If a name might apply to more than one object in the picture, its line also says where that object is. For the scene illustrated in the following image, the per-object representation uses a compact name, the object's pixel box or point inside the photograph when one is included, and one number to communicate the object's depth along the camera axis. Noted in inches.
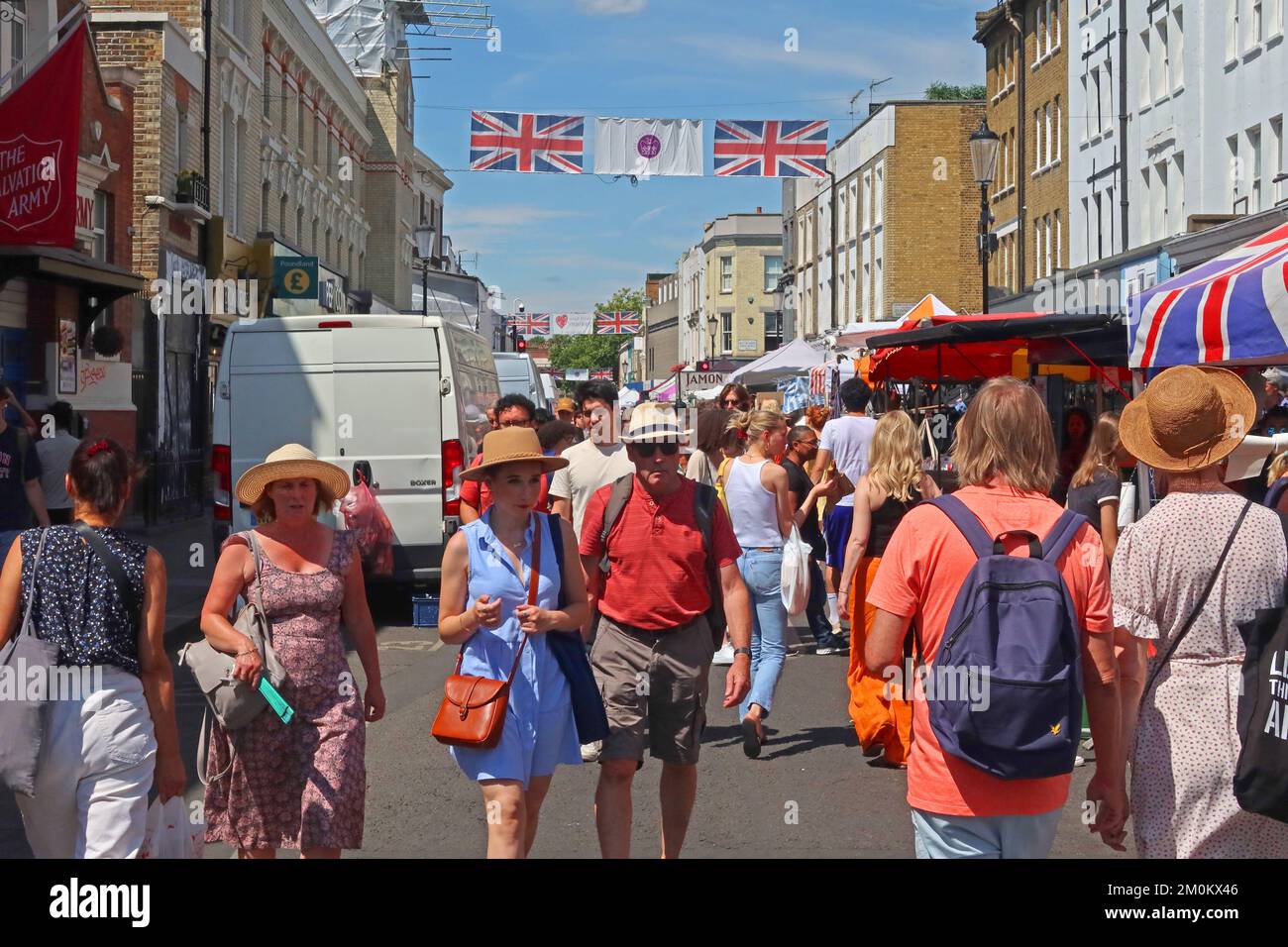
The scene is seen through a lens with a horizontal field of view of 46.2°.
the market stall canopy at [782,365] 1036.5
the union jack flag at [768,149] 895.1
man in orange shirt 152.9
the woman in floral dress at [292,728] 198.7
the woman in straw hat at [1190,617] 158.1
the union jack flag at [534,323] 3976.4
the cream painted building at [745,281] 3489.2
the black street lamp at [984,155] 794.2
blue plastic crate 486.9
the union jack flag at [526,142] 874.1
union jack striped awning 291.6
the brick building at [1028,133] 1539.1
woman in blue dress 196.1
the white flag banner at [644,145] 879.7
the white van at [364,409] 507.8
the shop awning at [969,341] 513.3
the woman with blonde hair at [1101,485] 327.0
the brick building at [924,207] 2011.6
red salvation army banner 577.9
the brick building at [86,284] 738.8
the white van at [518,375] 994.1
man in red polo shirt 231.1
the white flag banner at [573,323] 4153.5
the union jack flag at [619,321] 3852.9
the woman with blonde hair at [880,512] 309.4
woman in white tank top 342.0
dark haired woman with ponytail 185.9
